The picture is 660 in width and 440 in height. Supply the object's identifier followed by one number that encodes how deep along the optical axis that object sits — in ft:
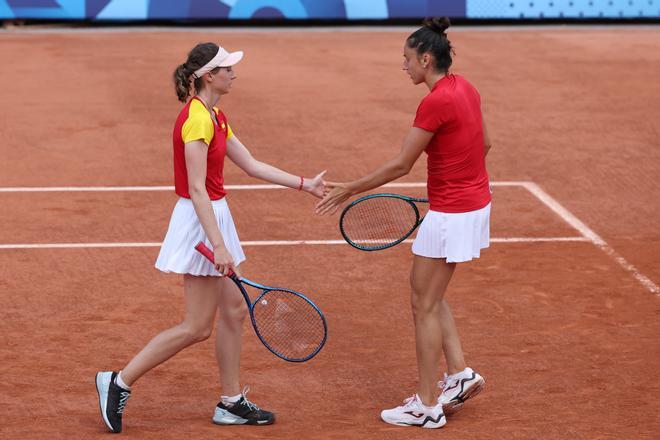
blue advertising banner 157.17
